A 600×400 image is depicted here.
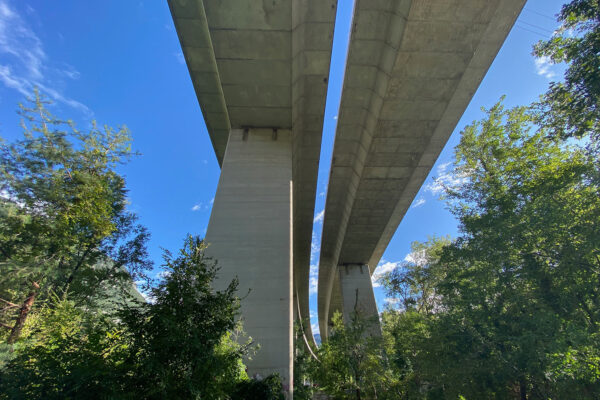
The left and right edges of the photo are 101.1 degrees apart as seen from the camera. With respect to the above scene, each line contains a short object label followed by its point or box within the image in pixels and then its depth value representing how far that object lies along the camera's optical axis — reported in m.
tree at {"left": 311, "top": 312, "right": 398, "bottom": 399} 10.66
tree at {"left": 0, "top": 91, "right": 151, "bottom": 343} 11.44
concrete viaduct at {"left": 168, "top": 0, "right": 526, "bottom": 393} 7.29
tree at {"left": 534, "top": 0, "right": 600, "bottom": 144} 5.88
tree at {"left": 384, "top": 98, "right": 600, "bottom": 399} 6.98
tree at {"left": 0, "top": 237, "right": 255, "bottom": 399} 3.65
